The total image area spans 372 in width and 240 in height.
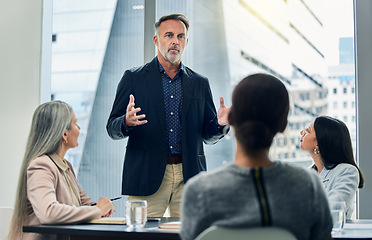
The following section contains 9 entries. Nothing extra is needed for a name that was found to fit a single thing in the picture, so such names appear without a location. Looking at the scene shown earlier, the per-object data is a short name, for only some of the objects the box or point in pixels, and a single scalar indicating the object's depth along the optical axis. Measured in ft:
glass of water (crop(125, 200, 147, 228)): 6.60
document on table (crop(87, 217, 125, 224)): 7.06
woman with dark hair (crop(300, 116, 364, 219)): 8.92
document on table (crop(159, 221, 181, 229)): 6.62
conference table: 6.18
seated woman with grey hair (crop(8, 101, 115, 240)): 7.04
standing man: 9.93
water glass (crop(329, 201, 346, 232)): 6.38
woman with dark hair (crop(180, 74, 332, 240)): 4.40
